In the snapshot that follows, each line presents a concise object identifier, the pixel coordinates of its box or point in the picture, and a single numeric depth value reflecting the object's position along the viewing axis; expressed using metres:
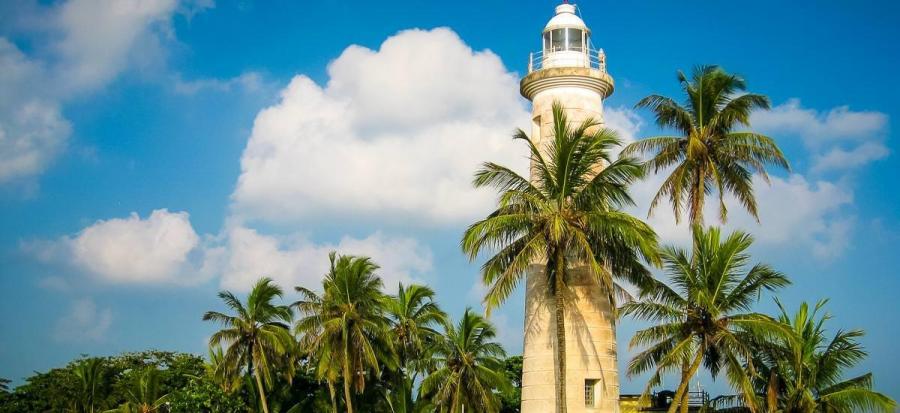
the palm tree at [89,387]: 64.69
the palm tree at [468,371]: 45.78
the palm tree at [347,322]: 45.84
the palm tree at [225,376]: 51.94
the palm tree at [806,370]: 33.88
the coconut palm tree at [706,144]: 34.16
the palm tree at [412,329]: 50.41
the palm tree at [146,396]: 60.56
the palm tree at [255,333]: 50.84
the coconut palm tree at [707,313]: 30.80
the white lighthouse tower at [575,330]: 33.75
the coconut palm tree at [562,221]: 30.08
